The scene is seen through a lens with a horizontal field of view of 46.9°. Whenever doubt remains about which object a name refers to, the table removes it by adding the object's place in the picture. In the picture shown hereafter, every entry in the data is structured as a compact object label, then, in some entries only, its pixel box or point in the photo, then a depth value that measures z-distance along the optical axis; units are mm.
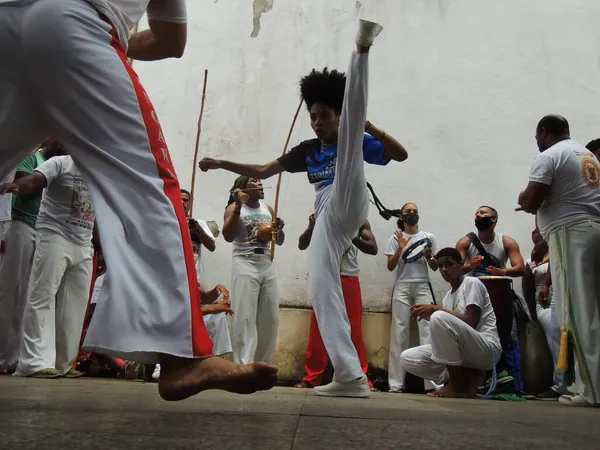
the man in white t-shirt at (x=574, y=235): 3812
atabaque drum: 5105
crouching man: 4449
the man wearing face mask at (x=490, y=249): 5785
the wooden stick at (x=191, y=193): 6209
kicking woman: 3354
